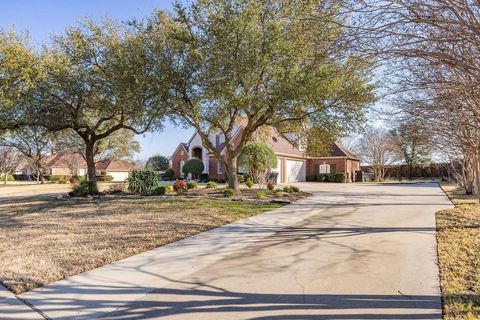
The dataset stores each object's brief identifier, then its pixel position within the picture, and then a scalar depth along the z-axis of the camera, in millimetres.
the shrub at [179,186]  19469
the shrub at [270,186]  20553
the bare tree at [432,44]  5539
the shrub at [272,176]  27281
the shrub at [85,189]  19344
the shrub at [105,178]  47906
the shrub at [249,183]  21703
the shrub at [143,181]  18473
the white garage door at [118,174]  64750
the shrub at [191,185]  20969
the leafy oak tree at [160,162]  52050
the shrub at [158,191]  18234
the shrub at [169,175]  43250
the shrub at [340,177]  36938
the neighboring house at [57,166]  63250
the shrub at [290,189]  19406
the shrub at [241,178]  28556
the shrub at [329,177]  37372
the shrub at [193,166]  36938
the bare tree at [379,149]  41062
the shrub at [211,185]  20955
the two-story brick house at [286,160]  35281
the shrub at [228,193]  16750
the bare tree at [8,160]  46125
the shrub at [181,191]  18291
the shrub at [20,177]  65625
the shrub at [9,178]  60569
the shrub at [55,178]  47081
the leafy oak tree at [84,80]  15188
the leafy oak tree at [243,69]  13406
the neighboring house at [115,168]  64688
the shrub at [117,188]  19814
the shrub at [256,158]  26469
